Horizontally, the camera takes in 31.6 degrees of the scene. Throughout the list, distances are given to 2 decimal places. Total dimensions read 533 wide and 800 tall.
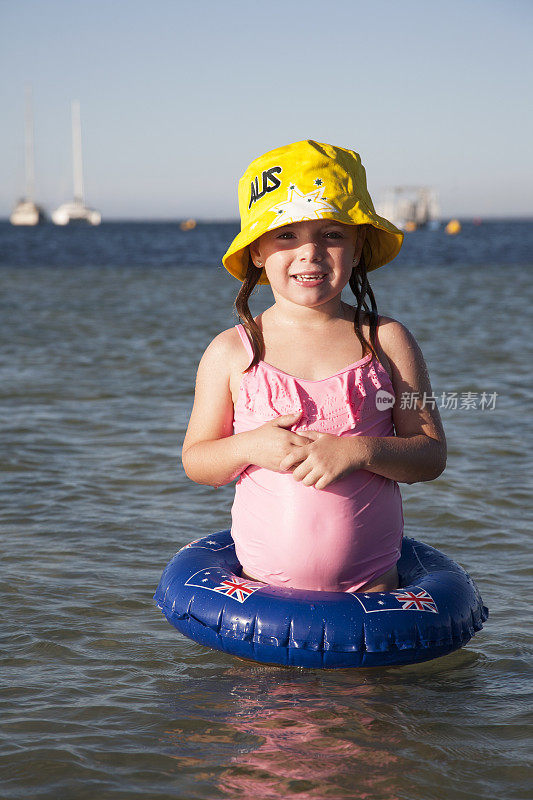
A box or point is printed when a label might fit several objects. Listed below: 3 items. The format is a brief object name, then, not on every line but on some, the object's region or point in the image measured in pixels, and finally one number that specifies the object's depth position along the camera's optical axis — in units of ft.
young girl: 9.23
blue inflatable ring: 8.90
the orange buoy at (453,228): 244.01
